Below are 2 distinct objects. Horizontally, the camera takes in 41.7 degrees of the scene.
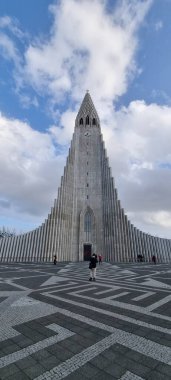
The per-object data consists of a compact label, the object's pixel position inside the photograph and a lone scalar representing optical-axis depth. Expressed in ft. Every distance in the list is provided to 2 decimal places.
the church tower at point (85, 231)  133.49
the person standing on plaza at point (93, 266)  44.24
